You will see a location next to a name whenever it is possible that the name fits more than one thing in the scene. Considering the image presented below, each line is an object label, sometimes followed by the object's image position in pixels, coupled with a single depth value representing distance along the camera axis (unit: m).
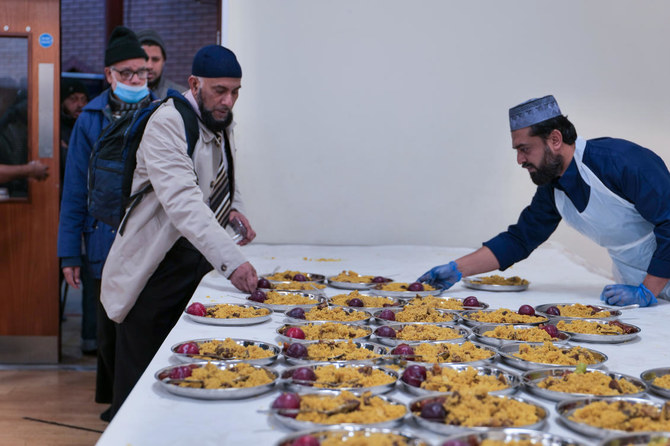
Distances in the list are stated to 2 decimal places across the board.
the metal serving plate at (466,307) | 2.36
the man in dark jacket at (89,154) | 3.41
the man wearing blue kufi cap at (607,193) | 2.62
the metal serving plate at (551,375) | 1.36
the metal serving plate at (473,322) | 2.07
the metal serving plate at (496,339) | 1.81
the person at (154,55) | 4.37
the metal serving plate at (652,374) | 1.54
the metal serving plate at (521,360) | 1.62
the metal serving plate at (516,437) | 1.09
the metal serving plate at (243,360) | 1.56
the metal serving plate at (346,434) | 1.11
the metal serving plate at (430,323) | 2.06
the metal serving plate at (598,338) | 1.96
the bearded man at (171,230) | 2.40
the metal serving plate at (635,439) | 1.09
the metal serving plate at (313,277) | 3.04
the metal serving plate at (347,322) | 2.03
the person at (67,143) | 4.73
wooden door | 4.42
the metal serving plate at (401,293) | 2.66
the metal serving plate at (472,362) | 1.56
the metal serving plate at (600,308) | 2.25
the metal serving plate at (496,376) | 1.37
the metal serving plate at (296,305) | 2.32
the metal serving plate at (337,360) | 1.56
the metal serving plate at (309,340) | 1.78
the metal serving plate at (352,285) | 2.87
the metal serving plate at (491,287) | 3.04
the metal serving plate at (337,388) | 1.36
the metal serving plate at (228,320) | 2.07
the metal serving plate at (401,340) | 1.79
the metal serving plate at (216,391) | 1.36
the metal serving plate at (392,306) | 2.30
